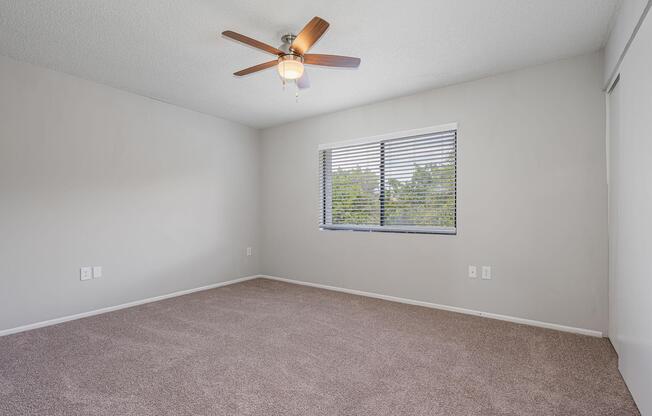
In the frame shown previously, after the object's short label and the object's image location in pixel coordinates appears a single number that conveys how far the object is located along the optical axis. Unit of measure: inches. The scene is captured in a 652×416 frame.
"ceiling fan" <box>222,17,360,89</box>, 81.0
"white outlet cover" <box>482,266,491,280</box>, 126.3
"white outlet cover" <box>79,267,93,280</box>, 128.4
